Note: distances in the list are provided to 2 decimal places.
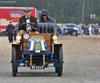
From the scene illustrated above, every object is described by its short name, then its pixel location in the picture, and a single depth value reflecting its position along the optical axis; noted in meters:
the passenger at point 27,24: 16.77
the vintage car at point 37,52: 16.20
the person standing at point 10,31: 40.84
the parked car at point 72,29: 68.90
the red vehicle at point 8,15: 66.38
